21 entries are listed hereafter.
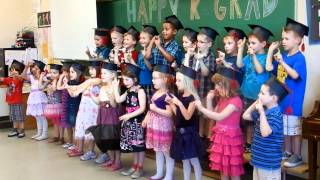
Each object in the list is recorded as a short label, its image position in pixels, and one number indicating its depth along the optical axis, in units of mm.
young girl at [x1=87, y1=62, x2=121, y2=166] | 4484
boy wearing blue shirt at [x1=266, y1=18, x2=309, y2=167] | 3406
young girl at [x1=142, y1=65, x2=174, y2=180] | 3922
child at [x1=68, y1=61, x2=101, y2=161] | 4831
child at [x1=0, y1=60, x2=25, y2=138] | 6449
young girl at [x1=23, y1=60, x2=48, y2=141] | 6078
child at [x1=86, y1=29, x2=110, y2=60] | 5430
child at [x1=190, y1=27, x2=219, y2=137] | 4117
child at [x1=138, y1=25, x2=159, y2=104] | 4711
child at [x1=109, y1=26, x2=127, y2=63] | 5129
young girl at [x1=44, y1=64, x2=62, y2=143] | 5703
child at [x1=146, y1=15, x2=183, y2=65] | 4535
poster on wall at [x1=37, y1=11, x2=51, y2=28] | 7273
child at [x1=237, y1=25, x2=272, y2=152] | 3652
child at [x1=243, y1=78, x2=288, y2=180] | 3023
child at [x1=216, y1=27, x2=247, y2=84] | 3936
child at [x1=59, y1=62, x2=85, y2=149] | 5184
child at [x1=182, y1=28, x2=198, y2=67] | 4207
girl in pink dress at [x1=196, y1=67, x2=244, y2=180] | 3395
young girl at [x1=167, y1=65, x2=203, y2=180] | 3691
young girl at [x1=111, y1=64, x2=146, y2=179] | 4199
